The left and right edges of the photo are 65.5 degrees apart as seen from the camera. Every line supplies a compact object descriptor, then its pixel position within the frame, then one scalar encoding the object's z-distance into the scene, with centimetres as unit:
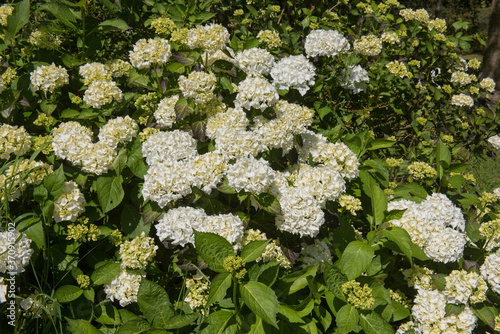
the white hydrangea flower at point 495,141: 425
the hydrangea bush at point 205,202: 230
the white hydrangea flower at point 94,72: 296
